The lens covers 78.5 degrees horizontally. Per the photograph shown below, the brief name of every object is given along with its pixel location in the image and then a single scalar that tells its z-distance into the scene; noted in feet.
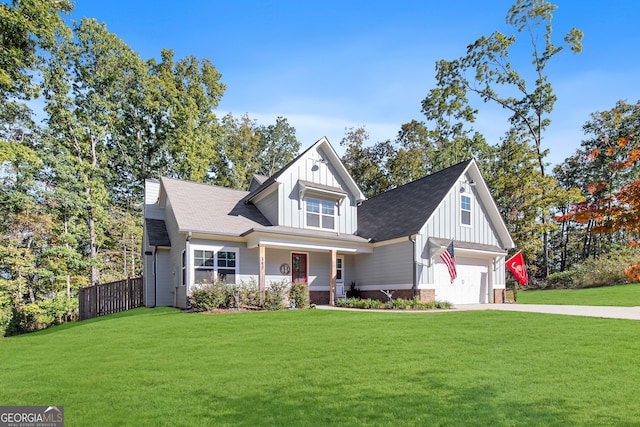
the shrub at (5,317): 67.81
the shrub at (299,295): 52.39
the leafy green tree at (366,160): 122.01
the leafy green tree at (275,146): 141.38
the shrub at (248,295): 48.98
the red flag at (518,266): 66.28
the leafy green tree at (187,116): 110.52
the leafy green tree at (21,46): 60.90
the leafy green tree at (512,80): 105.70
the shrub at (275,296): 49.73
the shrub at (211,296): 46.57
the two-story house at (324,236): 54.70
